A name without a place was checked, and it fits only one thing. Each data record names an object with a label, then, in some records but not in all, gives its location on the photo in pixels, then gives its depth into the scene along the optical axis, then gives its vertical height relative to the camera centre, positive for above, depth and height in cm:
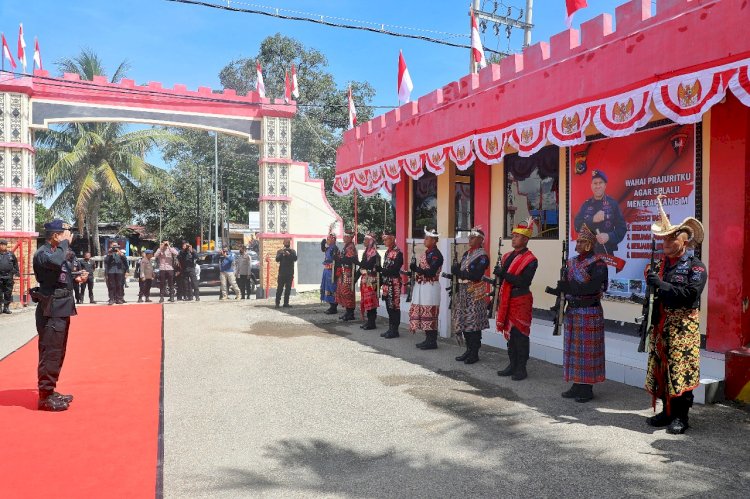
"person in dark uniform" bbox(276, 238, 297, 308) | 1347 -62
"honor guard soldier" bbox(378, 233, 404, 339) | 897 -60
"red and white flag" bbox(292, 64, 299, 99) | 1667 +471
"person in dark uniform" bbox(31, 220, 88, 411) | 528 -67
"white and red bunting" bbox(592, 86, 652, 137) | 561 +136
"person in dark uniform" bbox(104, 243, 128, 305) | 1423 -76
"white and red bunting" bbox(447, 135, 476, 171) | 834 +137
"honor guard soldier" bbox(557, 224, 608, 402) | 529 -66
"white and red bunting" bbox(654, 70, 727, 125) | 496 +137
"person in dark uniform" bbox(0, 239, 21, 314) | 1245 -68
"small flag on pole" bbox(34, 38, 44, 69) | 1483 +480
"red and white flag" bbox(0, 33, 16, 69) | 1431 +473
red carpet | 373 -155
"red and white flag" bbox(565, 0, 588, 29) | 767 +320
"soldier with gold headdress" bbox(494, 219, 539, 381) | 615 -57
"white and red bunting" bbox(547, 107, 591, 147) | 633 +136
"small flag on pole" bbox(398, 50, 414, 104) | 1109 +313
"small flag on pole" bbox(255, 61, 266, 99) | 1688 +464
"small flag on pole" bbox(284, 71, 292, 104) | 1698 +447
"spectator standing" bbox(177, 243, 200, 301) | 1537 -69
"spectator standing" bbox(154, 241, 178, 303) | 1502 -65
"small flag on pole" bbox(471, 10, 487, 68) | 1073 +376
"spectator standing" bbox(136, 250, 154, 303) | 1498 -82
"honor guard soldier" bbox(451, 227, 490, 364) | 705 -67
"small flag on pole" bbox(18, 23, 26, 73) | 1440 +485
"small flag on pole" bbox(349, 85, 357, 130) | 1354 +306
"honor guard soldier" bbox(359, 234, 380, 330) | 966 -61
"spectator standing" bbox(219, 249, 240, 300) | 1599 -95
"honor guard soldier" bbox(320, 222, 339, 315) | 1191 -70
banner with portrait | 650 +71
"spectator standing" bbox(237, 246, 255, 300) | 1617 -78
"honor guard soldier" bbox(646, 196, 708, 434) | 443 -62
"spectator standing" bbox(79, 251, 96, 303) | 1439 -65
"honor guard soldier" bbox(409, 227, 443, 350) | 809 -70
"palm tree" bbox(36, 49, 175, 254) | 2414 +354
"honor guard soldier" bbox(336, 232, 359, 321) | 1091 -63
